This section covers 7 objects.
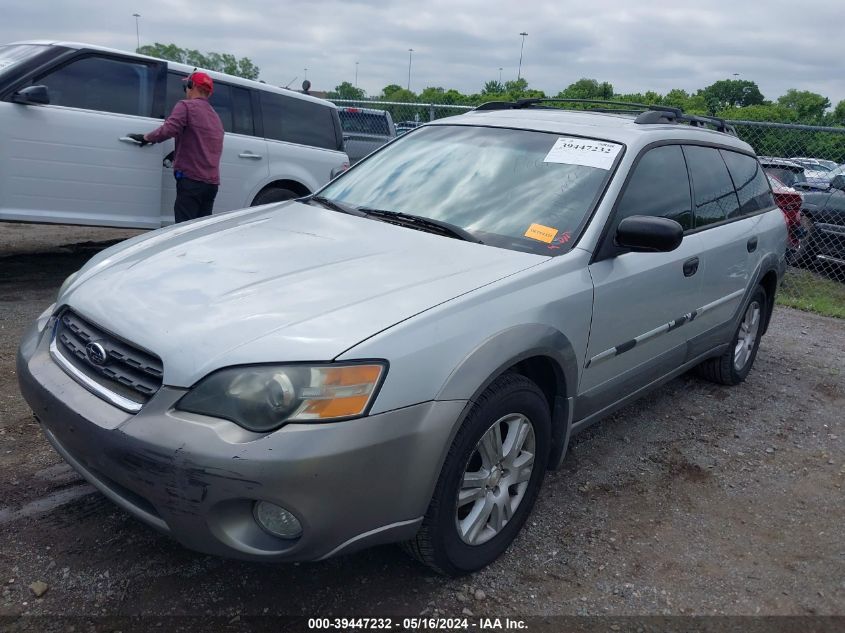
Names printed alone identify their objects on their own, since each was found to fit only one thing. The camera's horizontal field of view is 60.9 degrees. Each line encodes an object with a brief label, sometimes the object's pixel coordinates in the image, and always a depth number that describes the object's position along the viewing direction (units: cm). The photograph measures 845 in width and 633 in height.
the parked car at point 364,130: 1141
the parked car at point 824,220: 900
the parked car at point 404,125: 1313
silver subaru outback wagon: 208
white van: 582
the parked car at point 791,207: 845
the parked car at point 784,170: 899
